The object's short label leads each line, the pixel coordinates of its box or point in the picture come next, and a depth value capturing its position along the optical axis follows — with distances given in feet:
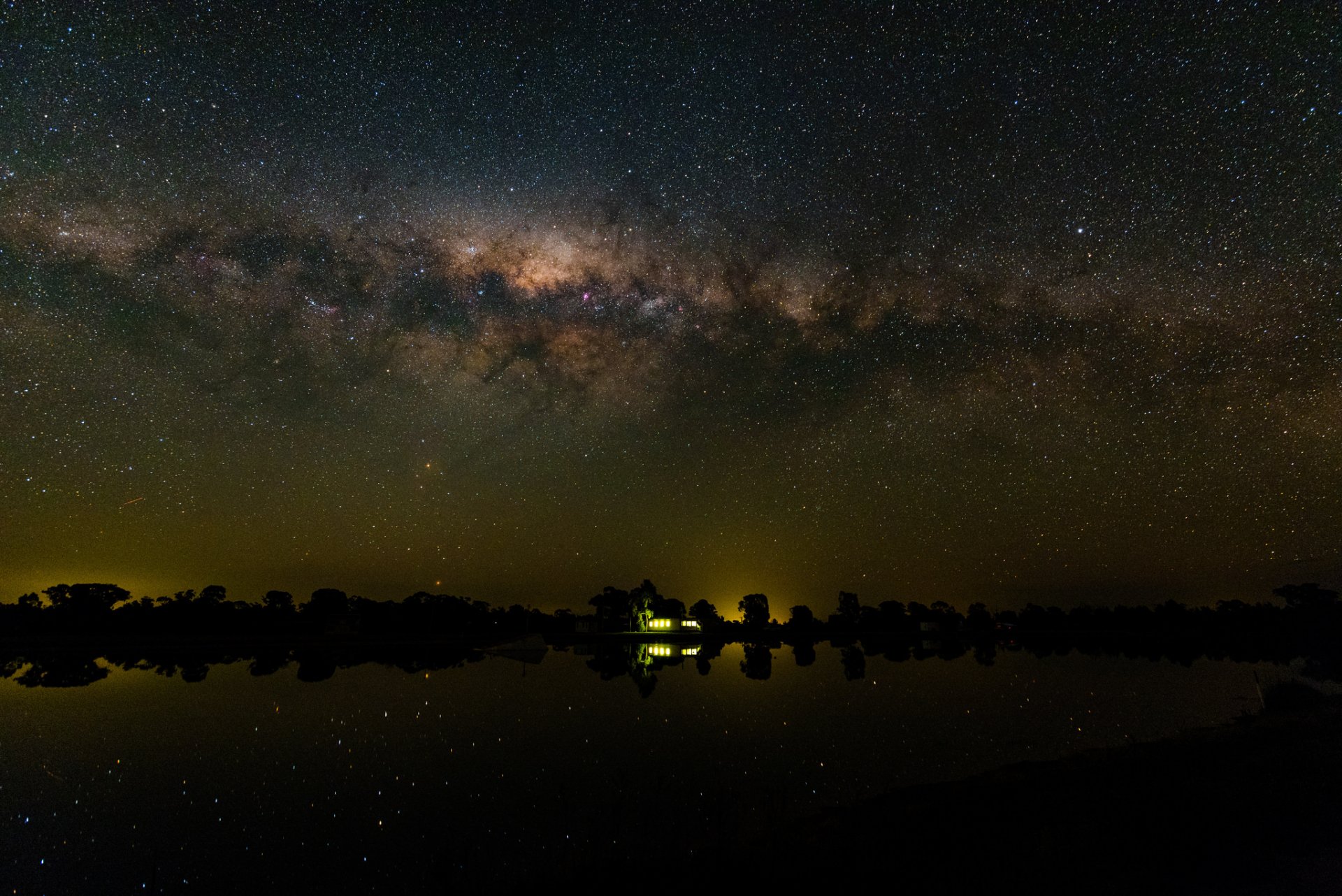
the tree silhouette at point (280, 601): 381.40
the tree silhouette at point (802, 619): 481.22
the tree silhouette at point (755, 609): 488.44
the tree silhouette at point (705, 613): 498.69
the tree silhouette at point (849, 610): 514.27
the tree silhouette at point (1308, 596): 411.91
